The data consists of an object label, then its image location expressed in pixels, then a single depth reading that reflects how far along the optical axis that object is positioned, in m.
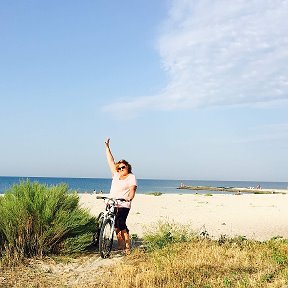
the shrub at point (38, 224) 6.72
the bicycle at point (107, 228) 6.81
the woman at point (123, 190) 7.22
